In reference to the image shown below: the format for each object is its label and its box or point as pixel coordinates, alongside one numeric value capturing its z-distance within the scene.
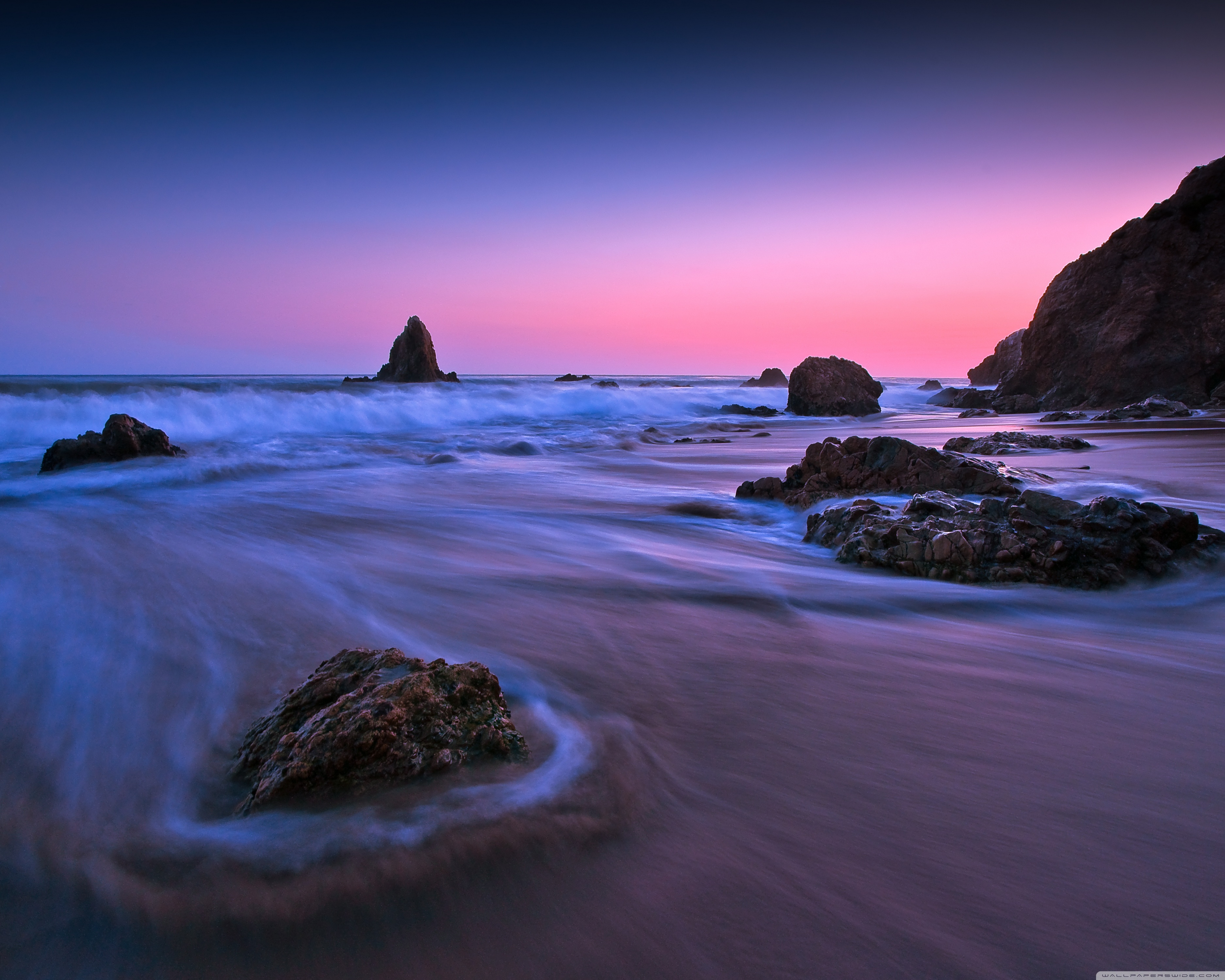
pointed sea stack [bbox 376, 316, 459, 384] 45.75
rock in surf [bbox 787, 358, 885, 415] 23.92
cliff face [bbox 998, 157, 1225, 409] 18.30
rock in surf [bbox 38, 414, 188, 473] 8.79
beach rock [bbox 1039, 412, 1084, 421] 16.11
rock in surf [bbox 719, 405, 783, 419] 24.27
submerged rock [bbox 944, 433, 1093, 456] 8.92
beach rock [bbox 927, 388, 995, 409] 26.38
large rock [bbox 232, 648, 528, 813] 1.64
